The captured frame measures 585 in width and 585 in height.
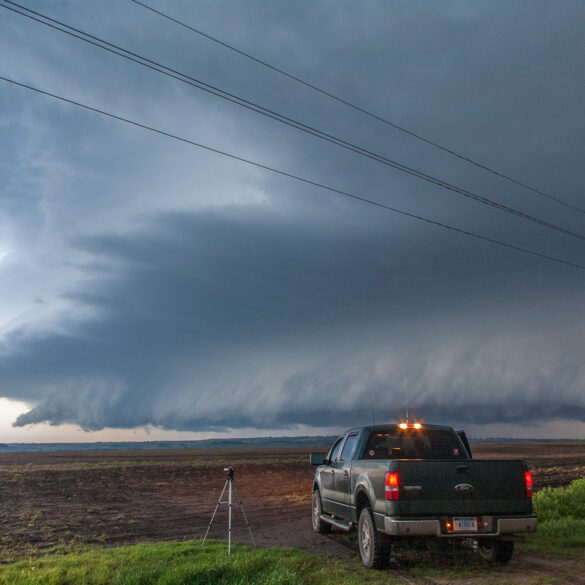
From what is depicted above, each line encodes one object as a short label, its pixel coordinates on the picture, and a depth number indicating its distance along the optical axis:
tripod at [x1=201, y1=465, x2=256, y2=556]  10.95
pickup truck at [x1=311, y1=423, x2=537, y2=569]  9.00
